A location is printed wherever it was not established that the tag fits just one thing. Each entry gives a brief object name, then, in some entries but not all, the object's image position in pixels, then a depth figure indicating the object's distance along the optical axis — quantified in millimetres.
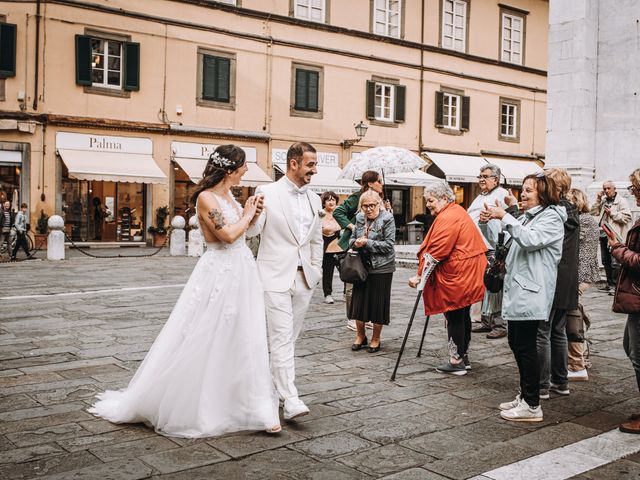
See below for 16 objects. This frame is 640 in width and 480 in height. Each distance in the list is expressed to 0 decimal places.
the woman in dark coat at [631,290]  4746
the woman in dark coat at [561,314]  5418
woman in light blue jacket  4938
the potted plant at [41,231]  21188
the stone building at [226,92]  21344
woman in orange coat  6359
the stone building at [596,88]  12539
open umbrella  11133
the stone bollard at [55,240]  17594
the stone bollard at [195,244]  19500
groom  4883
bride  4566
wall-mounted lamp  24672
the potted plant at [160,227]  23312
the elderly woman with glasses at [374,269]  7164
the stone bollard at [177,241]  20047
